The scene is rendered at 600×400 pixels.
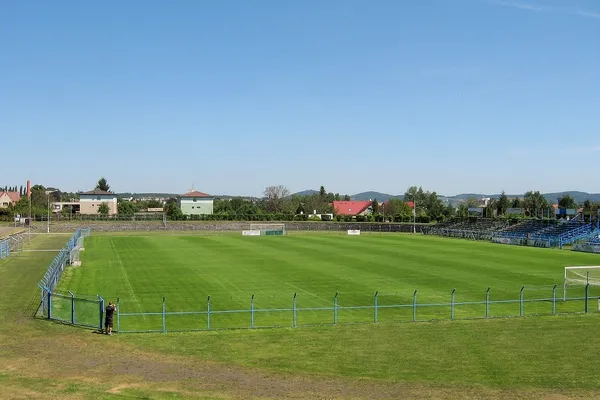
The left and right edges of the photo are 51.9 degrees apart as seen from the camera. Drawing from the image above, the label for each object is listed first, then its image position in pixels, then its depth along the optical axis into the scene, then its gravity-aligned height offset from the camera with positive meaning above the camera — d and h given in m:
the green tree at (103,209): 185.25 +0.62
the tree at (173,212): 164.62 -0.29
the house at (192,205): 198.38 +1.94
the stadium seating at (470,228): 100.30 -3.20
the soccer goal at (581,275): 43.44 -4.60
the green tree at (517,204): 185.91 +2.09
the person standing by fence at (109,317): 27.92 -4.80
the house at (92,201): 195.62 +3.22
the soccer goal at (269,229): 110.06 -3.31
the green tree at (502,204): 172.50 +1.95
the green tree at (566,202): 162.50 +2.35
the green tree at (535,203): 175.69 +2.33
